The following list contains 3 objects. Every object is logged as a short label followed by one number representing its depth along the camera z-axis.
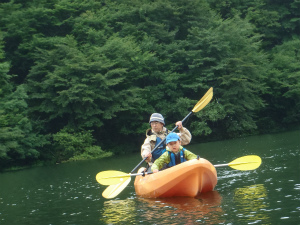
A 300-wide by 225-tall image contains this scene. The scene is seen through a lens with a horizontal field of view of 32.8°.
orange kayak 8.99
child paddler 9.52
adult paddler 10.56
